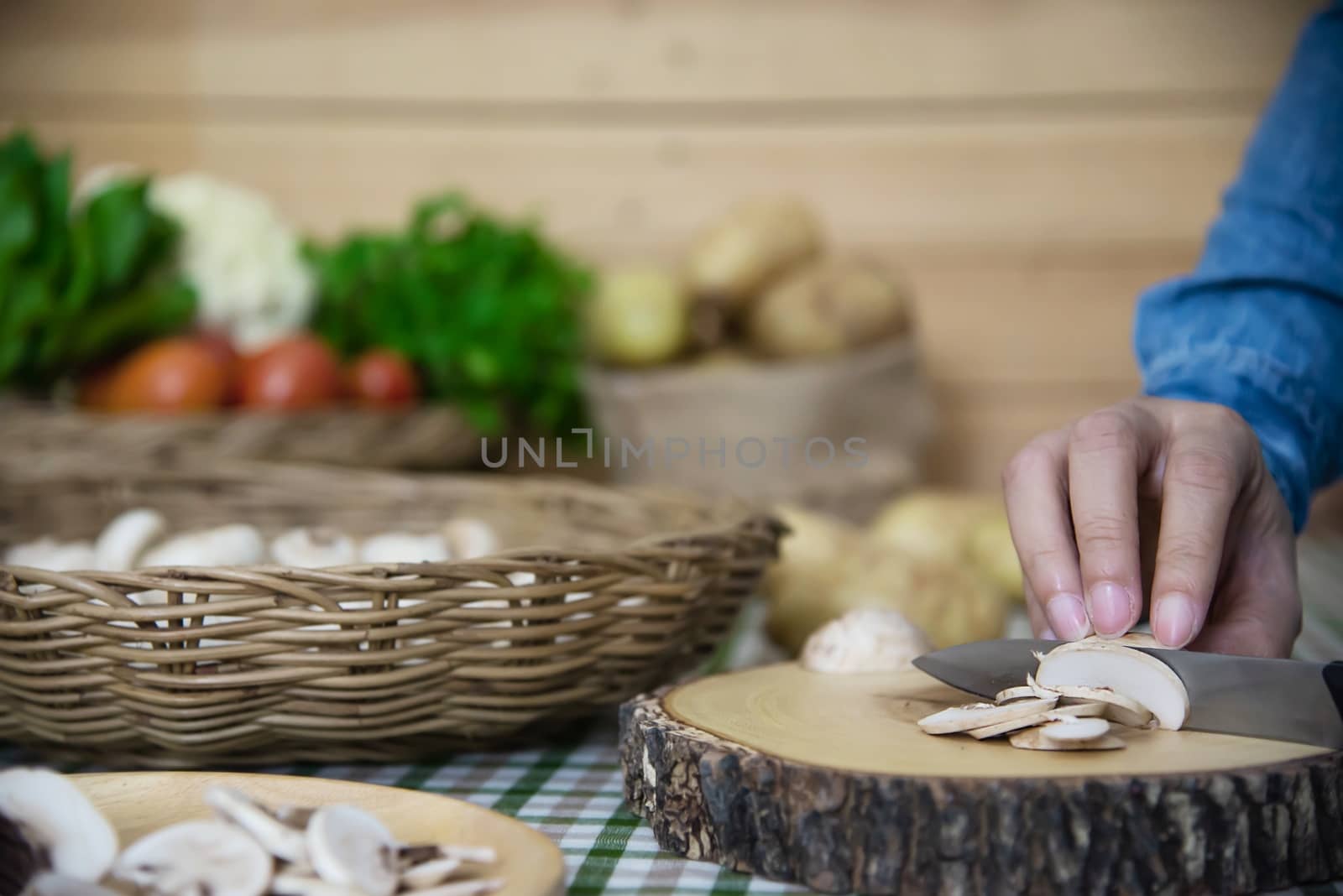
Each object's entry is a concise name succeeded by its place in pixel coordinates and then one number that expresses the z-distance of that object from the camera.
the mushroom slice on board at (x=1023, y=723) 0.52
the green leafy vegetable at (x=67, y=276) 1.20
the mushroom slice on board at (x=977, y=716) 0.53
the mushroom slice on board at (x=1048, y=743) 0.51
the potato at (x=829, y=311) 1.51
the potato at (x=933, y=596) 0.94
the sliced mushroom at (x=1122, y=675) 0.54
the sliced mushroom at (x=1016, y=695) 0.57
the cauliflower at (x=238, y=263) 1.40
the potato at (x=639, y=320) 1.53
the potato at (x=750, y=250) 1.56
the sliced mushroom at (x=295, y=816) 0.46
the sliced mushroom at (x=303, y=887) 0.42
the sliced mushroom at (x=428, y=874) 0.44
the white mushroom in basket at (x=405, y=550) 0.77
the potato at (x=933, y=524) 1.23
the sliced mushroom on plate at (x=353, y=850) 0.43
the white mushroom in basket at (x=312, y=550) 0.76
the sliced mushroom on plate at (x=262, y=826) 0.44
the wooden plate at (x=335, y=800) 0.48
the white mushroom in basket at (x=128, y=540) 0.77
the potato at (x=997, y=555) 1.23
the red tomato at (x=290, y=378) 1.26
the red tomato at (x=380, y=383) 1.38
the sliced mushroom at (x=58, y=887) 0.41
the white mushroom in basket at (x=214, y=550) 0.74
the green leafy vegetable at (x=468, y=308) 1.42
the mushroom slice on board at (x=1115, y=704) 0.55
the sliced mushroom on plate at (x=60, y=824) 0.44
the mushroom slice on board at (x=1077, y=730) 0.50
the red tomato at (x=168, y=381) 1.20
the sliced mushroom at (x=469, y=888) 0.43
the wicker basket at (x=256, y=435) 1.11
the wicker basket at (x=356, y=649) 0.59
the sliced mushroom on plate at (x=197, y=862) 0.43
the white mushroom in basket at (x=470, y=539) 0.81
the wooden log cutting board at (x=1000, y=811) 0.46
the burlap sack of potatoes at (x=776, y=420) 1.46
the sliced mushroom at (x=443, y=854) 0.46
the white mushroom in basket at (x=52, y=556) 0.74
